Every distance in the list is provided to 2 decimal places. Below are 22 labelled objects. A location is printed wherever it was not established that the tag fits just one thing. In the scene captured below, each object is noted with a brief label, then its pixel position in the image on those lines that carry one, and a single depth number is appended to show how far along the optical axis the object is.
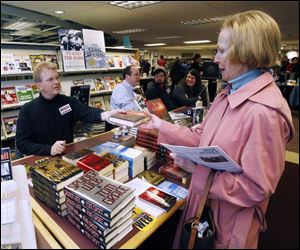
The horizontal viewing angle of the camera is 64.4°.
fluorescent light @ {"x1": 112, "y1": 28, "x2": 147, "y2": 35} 9.90
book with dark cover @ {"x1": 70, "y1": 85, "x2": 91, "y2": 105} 4.07
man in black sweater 2.06
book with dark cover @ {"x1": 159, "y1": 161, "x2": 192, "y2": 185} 1.50
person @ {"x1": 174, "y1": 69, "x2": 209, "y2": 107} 3.88
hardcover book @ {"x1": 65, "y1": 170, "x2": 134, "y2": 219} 0.95
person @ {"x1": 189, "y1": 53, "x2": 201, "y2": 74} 6.77
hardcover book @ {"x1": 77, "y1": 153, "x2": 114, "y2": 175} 1.35
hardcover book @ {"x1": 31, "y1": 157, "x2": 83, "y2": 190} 1.13
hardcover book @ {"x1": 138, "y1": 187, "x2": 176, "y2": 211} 1.23
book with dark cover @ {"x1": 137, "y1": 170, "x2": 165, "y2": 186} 1.49
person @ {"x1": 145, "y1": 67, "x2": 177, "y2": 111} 4.02
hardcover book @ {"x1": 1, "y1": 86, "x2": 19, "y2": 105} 3.43
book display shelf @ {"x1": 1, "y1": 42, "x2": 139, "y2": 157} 3.46
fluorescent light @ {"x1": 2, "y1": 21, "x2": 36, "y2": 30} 7.73
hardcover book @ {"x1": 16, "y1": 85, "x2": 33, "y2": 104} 3.58
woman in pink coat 0.86
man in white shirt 3.31
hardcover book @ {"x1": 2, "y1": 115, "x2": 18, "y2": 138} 3.46
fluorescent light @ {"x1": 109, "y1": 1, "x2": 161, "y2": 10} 5.76
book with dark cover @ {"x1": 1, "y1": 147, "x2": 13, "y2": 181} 1.07
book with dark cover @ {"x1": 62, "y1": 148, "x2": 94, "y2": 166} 1.51
